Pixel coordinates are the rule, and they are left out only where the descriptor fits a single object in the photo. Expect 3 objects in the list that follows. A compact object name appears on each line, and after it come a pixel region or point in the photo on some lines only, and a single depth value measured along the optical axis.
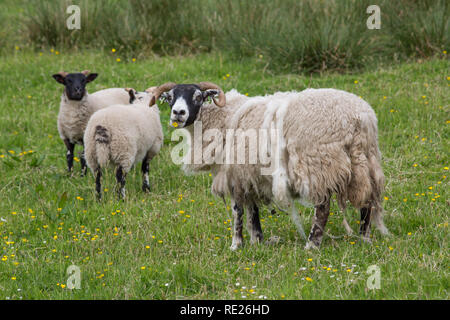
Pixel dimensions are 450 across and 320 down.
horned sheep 10.22
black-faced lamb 16.36
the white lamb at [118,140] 14.09
